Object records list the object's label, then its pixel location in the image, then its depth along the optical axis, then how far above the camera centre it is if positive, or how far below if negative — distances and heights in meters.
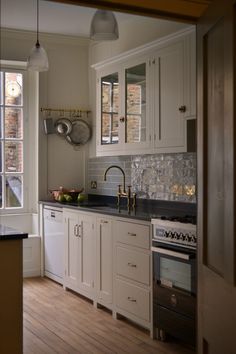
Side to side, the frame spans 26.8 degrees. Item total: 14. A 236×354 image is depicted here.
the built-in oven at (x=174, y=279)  3.41 -0.73
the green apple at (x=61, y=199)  5.52 -0.23
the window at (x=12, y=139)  5.85 +0.47
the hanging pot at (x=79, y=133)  5.94 +0.54
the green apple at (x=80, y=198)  5.51 -0.22
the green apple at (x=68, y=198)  5.50 -0.22
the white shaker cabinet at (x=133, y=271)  3.85 -0.76
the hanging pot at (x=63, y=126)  5.88 +0.62
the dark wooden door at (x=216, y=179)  1.42 +0.00
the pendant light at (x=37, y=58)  4.11 +1.00
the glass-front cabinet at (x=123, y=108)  4.49 +0.68
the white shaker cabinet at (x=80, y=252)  4.68 -0.73
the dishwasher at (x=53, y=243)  5.36 -0.73
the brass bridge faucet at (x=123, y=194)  4.81 -0.16
